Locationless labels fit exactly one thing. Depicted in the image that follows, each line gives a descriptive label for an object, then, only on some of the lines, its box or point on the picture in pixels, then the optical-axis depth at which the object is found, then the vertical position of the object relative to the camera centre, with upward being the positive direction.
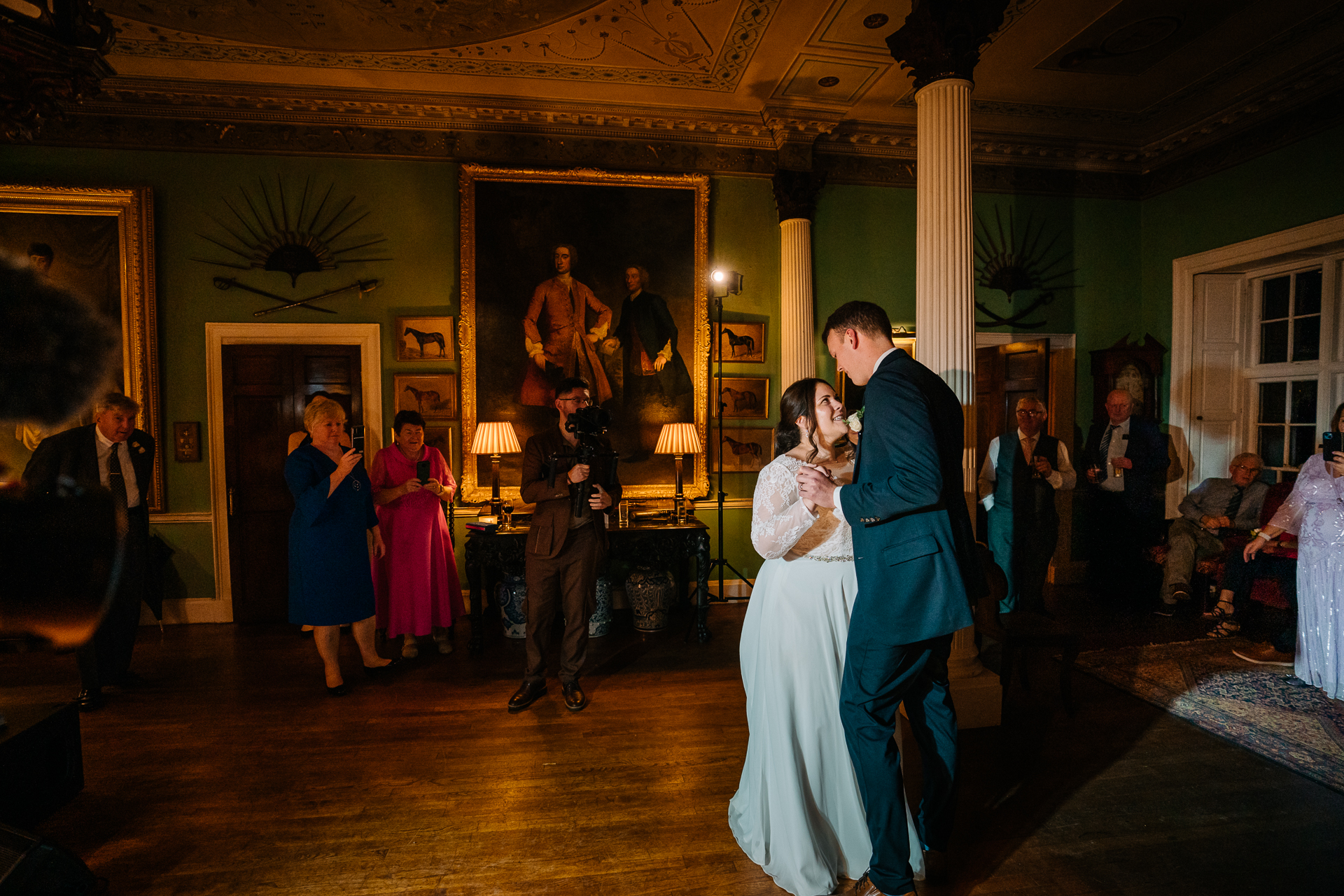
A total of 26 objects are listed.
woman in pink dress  4.36 -0.79
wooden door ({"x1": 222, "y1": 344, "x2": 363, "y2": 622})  5.26 -0.22
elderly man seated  4.96 -0.76
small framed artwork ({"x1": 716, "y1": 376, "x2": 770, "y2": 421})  5.85 +0.26
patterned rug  3.04 -1.55
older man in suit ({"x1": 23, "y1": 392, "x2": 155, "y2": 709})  3.64 -0.33
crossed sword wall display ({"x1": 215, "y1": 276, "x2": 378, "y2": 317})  5.20 +1.17
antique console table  4.57 -0.95
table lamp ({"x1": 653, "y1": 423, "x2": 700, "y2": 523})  5.14 -0.12
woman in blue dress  3.52 -0.61
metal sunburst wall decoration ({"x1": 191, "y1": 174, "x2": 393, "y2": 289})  5.23 +1.62
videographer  3.41 -0.57
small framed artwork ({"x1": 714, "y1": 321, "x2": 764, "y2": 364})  5.83 +0.76
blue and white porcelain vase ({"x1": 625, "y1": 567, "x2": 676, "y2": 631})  4.96 -1.35
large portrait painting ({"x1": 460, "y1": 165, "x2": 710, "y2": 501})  5.47 +1.07
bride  2.06 -0.86
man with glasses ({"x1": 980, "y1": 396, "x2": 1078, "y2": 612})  4.71 -0.51
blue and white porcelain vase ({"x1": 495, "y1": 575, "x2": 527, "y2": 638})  4.81 -1.35
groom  1.86 -0.42
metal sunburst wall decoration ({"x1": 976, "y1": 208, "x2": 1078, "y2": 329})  6.20 +1.58
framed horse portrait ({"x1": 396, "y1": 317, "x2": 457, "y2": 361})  5.41 +0.75
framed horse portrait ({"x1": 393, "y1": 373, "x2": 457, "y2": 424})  5.41 +0.27
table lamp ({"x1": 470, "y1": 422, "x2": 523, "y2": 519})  4.86 -0.13
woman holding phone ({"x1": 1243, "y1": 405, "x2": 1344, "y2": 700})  3.61 -0.82
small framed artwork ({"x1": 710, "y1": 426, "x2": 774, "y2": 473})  5.88 -0.22
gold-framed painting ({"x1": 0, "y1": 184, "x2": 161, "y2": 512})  4.96 +1.38
